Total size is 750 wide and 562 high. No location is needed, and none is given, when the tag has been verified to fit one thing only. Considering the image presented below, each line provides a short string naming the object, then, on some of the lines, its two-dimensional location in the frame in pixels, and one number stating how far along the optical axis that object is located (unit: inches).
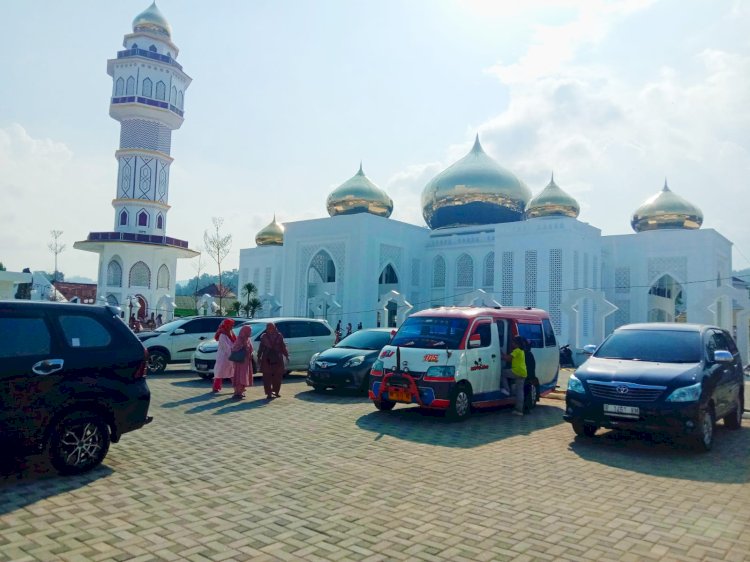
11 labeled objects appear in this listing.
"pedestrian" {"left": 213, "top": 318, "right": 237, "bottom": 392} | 423.5
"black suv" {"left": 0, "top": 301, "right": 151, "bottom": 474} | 187.2
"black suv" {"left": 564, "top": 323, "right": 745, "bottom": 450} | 255.1
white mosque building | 1004.6
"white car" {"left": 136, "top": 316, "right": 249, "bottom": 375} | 549.3
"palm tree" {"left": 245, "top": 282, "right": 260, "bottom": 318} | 1271.4
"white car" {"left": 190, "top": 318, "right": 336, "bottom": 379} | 498.5
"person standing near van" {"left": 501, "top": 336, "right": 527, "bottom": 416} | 355.9
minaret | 1612.9
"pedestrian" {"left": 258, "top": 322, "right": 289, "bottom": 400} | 404.5
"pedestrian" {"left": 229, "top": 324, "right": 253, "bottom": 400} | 401.1
